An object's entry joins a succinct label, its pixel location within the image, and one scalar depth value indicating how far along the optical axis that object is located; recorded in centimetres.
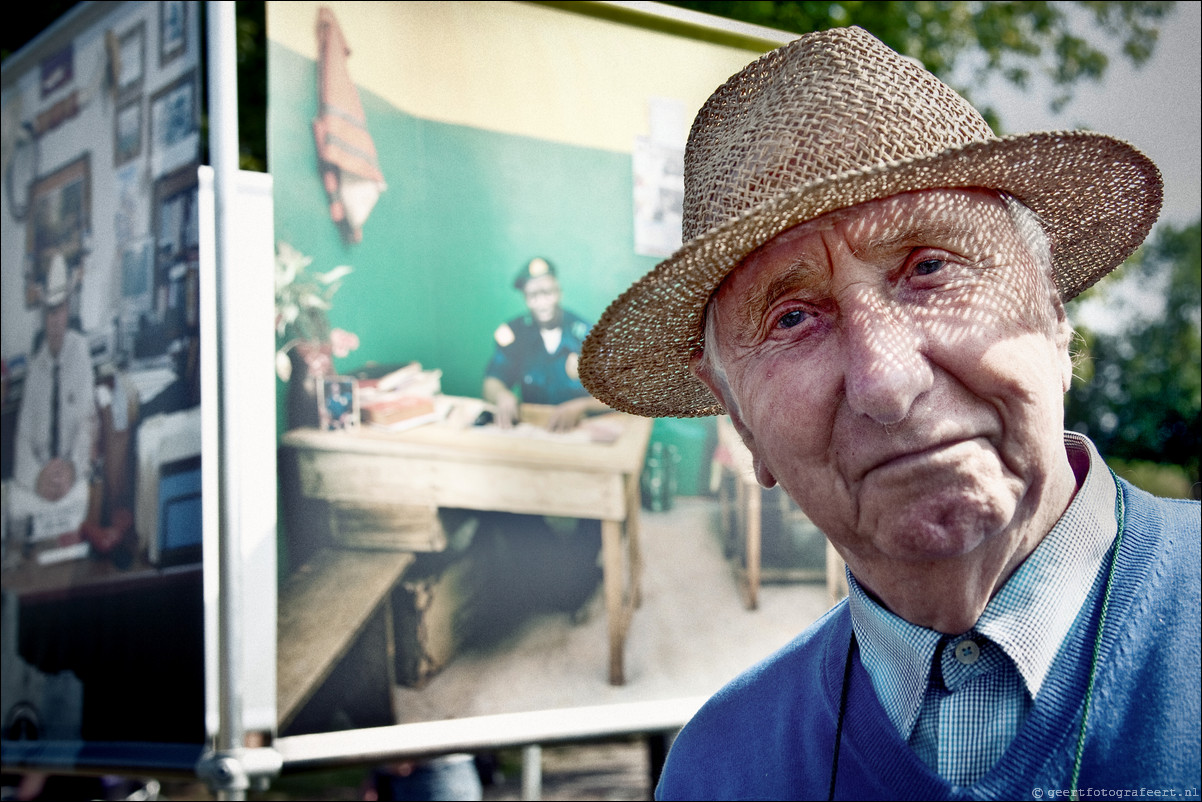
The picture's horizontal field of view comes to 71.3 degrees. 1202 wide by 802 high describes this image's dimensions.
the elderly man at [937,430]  111
